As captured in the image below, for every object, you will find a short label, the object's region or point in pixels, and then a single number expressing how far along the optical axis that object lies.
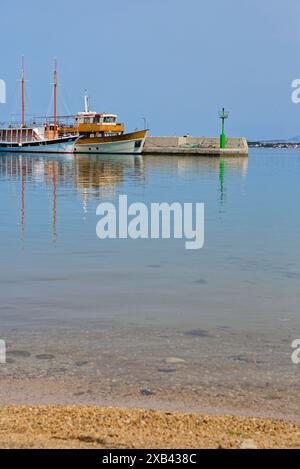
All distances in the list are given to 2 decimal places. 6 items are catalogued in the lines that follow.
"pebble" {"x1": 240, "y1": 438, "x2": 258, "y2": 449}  4.36
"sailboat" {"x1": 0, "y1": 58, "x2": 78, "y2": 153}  91.38
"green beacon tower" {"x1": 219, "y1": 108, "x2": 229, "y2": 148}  88.96
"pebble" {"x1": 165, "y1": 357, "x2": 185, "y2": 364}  6.73
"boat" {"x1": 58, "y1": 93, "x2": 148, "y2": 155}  87.25
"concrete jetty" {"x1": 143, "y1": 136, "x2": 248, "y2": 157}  96.62
